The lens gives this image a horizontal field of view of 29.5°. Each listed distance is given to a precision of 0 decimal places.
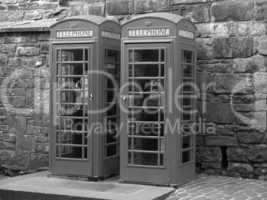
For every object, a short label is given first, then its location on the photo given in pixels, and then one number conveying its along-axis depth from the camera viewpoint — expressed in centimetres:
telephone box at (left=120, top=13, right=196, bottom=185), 654
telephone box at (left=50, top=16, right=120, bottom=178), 699
